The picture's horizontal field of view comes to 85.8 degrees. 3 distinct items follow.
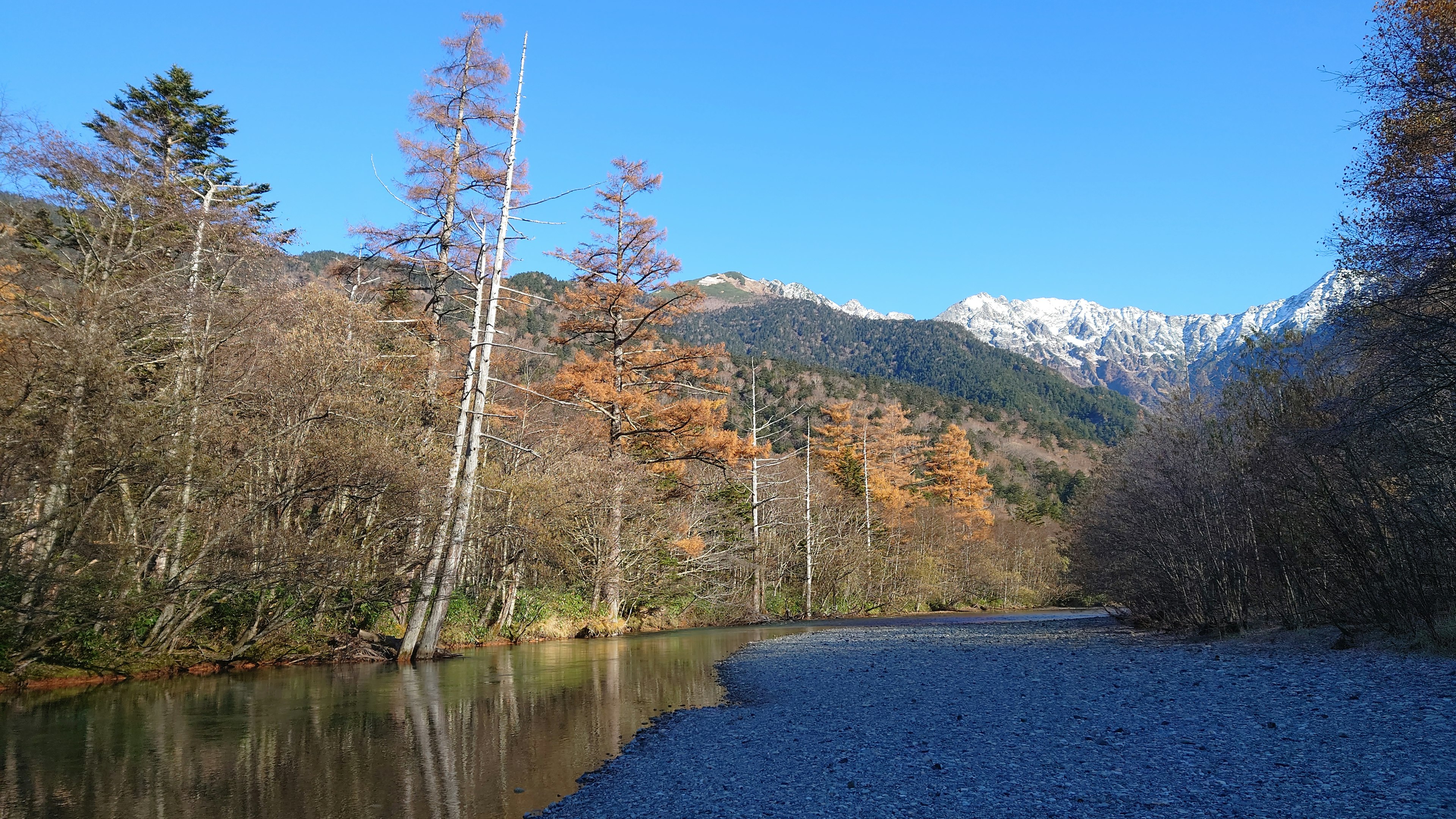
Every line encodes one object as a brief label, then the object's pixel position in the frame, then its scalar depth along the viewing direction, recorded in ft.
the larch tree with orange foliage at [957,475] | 176.96
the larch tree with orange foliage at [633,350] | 82.33
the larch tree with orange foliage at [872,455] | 149.69
